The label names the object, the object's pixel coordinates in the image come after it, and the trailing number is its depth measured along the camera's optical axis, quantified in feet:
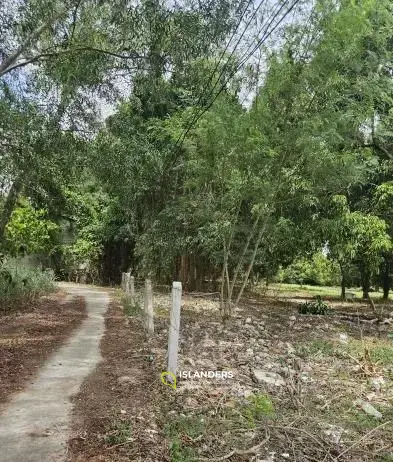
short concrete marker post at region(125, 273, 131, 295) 47.31
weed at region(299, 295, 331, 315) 47.96
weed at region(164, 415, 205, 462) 11.88
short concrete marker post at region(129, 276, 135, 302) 42.69
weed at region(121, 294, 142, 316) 38.33
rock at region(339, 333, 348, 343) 31.50
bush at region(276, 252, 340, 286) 118.73
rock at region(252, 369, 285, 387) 18.98
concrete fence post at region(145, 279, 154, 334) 27.71
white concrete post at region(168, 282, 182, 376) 18.26
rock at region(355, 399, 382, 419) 16.69
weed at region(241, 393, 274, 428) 14.70
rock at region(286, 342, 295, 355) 26.35
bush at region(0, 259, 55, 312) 40.50
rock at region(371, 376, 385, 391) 20.10
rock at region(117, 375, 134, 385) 18.28
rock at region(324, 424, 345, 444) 13.95
